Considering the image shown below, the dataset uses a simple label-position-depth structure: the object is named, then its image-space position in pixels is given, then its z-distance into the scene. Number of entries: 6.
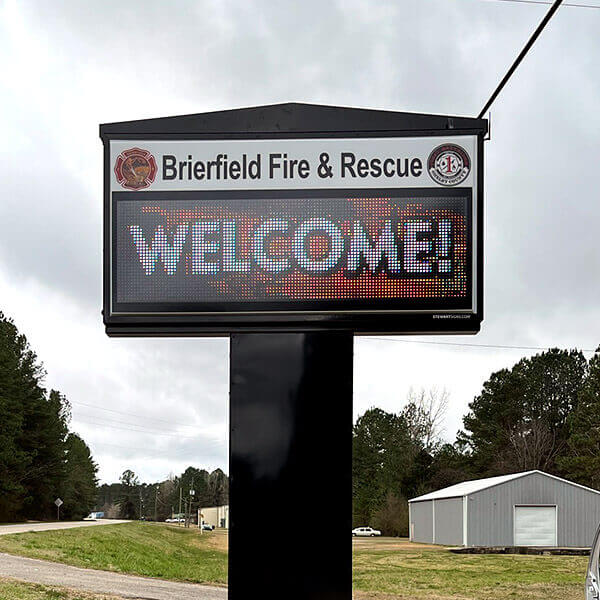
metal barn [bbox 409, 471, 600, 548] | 46.53
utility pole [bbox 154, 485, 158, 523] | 118.31
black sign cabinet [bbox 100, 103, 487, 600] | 6.86
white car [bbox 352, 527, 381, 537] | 71.81
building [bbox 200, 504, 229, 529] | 103.09
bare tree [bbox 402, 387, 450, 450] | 72.25
